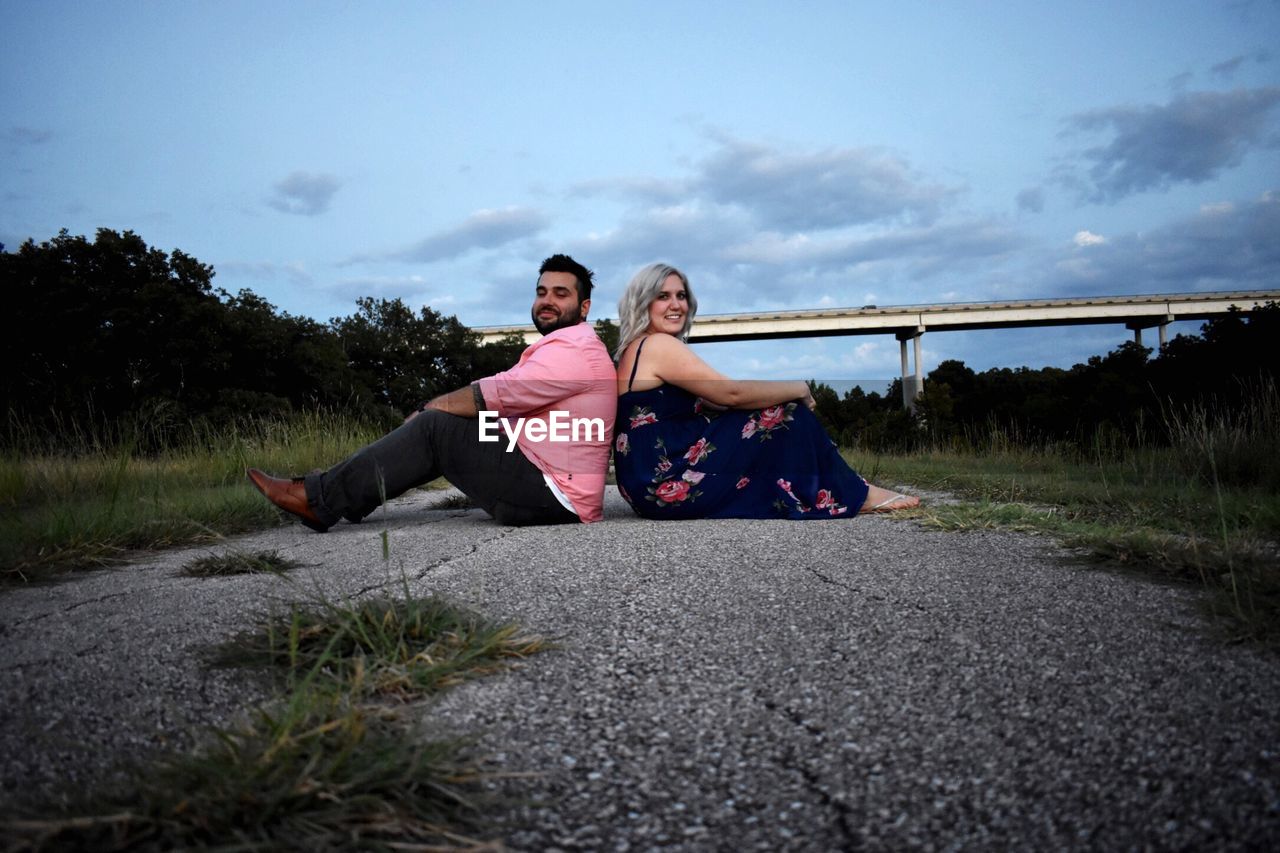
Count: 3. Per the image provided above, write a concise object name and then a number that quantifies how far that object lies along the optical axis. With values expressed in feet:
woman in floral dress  12.10
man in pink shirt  11.34
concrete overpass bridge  115.44
